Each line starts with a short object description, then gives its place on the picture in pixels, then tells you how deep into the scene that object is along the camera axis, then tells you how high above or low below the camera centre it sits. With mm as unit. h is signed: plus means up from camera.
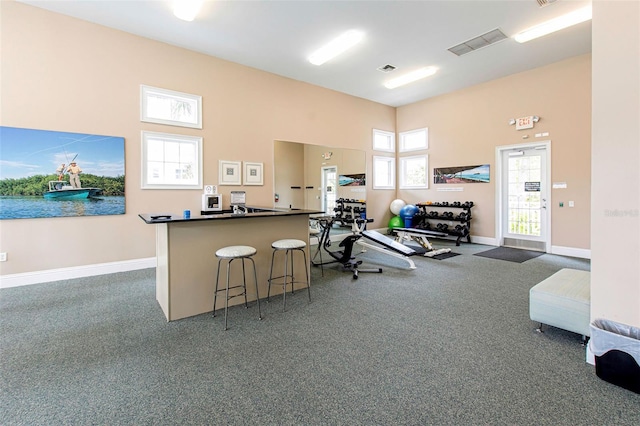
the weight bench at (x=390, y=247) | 5043 -695
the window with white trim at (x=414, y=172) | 8395 +1095
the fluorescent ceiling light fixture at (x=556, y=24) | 4359 +2910
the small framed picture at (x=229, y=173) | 5801 +739
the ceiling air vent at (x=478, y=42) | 4920 +2944
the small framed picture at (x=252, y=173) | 6137 +762
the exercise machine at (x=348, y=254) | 4852 -802
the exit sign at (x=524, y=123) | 6343 +1884
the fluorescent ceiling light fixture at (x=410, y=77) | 6339 +3013
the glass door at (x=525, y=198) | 6371 +232
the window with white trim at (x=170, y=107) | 5000 +1850
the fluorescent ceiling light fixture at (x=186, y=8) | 3959 +2801
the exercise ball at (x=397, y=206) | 8672 +80
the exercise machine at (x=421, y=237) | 6075 -632
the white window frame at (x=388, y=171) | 8586 +1132
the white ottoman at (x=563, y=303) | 2447 -834
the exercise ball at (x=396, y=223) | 8547 -421
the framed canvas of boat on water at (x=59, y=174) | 4059 +537
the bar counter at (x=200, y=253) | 3006 -480
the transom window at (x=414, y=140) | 8320 +2036
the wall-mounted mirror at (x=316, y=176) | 6703 +840
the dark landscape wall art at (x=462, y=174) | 7164 +892
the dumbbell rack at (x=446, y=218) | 7297 -257
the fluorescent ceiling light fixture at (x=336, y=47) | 4916 +2922
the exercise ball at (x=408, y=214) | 8148 -151
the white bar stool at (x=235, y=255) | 2914 -456
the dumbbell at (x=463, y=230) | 7164 -533
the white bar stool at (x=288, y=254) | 3367 -585
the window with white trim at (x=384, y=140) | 8539 +2051
